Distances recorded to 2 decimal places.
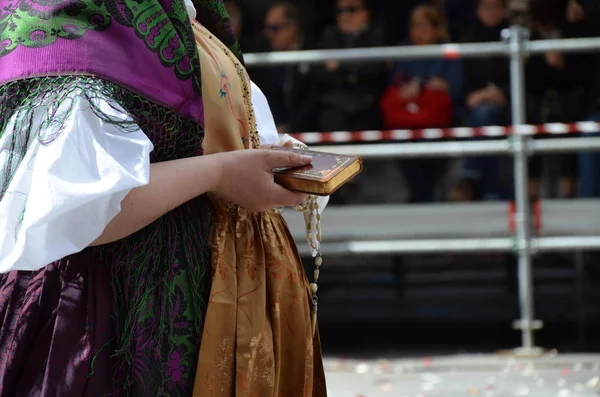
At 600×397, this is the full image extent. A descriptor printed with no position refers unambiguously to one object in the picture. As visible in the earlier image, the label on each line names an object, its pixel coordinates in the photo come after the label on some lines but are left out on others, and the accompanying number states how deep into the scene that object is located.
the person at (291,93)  10.12
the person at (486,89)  9.83
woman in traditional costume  2.95
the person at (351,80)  9.99
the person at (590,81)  9.95
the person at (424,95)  9.64
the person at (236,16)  10.57
